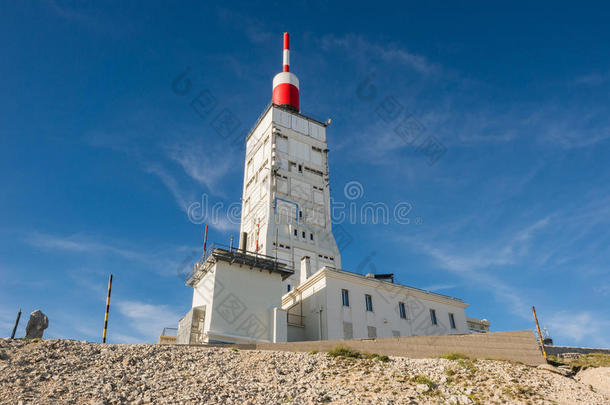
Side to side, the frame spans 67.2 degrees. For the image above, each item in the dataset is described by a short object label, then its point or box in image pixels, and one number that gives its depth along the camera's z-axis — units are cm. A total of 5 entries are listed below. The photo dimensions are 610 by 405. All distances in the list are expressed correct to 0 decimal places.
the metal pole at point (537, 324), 3928
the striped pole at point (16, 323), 2598
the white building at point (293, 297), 3198
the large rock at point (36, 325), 2339
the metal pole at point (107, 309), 2248
